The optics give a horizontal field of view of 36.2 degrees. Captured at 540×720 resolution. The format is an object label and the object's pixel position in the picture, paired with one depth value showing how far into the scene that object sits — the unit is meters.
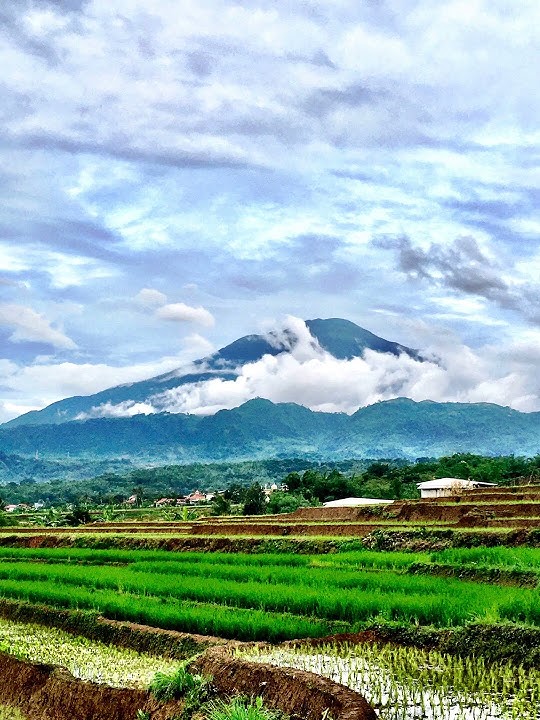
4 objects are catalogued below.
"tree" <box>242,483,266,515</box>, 52.06
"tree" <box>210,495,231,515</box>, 54.72
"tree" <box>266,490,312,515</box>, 51.62
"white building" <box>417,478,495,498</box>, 43.50
